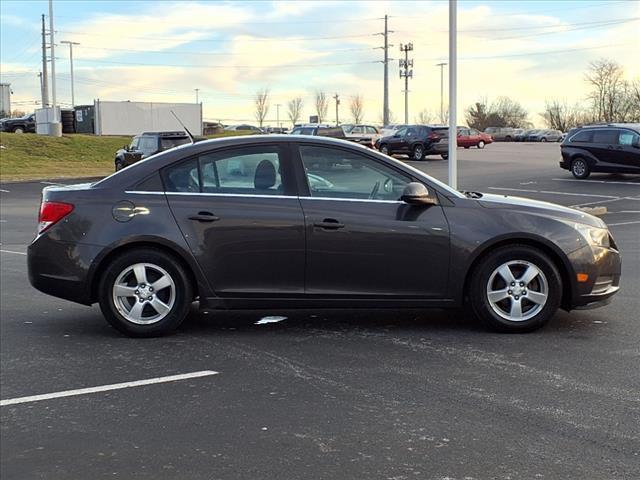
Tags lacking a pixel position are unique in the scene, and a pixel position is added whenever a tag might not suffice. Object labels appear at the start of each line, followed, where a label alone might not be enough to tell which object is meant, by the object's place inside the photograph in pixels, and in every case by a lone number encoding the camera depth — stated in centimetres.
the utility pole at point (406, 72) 7888
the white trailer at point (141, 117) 5428
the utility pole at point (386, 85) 6771
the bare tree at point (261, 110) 11150
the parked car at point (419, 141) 3666
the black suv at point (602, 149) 2347
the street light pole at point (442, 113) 10812
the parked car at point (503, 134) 8238
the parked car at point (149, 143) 2694
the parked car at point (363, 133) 3916
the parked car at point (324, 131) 3412
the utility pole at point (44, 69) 5463
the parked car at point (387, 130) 5411
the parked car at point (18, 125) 5350
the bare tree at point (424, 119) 12742
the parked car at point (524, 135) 7707
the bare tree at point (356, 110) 12238
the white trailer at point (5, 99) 9306
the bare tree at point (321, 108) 11661
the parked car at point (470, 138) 5006
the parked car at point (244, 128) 8549
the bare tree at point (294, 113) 11638
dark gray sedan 582
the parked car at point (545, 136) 7369
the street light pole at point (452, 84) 1495
